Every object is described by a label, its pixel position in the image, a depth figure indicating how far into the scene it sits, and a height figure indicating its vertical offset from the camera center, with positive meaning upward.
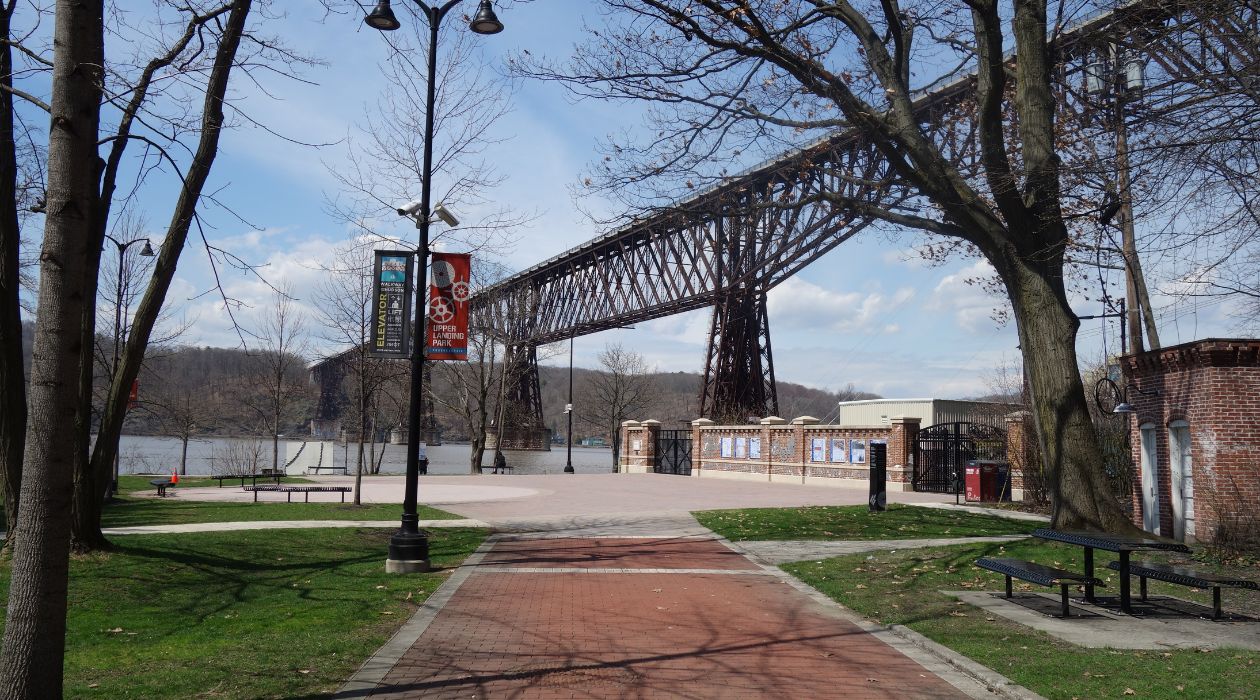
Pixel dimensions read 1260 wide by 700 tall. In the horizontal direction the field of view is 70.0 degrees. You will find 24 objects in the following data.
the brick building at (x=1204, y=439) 13.17 -0.04
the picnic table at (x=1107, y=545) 8.80 -1.10
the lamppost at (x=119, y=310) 23.31 +2.95
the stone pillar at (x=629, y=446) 45.38 -1.12
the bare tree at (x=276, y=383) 38.16 +1.59
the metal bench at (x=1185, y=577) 8.34 -1.35
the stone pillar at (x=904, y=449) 28.84 -0.60
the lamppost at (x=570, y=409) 44.29 +0.75
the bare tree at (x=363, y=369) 21.81 +1.49
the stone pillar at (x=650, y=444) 44.38 -0.94
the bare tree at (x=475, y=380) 40.84 +1.97
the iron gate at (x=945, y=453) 27.94 -0.67
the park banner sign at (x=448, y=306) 12.75 +1.62
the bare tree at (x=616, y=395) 71.31 +2.47
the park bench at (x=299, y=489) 19.61 -1.59
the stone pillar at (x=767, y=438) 35.50 -0.43
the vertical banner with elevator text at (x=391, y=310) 12.62 +1.54
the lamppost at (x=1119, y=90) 10.64 +4.60
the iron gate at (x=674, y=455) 45.09 -1.50
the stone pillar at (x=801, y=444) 33.22 -0.58
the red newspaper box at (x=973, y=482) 24.11 -1.35
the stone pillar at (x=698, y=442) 41.00 -0.73
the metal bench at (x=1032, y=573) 8.66 -1.41
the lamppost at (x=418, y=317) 11.18 +1.39
